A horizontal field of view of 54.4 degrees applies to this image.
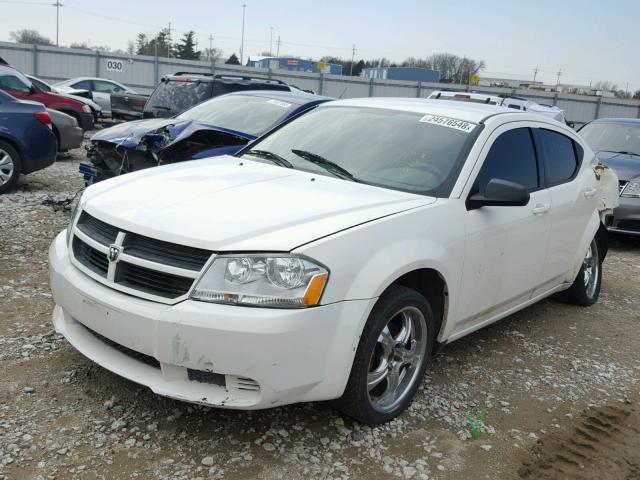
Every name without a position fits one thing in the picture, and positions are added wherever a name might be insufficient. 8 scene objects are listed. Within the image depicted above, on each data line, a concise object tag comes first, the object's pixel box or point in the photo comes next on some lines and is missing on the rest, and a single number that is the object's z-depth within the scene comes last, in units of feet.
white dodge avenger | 8.86
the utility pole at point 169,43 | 245.20
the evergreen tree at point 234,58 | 219.69
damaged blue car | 21.47
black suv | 30.07
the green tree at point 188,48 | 243.40
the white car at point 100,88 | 66.18
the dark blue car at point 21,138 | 26.11
